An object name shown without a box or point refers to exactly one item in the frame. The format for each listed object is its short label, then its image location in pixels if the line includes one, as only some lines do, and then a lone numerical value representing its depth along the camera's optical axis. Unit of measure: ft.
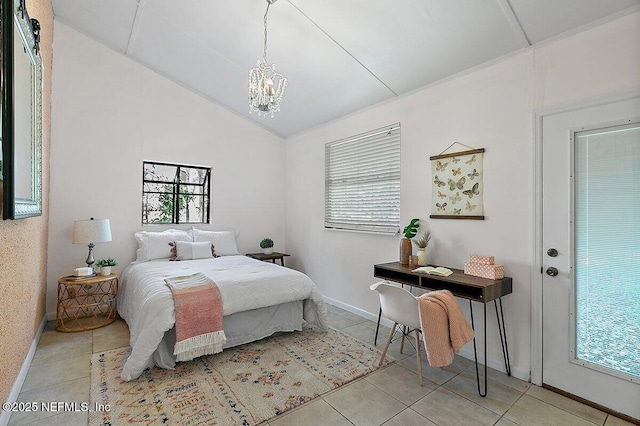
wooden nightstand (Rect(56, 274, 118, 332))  11.00
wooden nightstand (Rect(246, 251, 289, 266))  15.35
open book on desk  8.48
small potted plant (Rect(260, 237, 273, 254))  16.08
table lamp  11.20
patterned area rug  6.49
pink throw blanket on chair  7.11
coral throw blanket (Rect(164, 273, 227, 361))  8.14
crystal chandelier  8.39
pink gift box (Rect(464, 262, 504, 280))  8.02
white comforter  7.78
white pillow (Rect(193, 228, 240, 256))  14.42
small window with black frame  14.35
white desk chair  7.59
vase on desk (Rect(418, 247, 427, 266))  9.91
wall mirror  4.84
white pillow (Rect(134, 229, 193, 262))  12.91
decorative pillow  13.24
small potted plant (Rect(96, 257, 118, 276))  11.64
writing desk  7.51
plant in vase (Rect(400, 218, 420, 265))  10.19
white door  6.55
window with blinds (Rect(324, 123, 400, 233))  11.77
